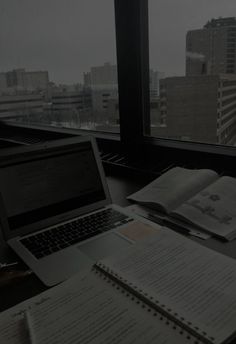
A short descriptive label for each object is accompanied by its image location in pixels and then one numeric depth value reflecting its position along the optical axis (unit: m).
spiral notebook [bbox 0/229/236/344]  0.51
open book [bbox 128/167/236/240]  0.86
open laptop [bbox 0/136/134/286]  0.75
